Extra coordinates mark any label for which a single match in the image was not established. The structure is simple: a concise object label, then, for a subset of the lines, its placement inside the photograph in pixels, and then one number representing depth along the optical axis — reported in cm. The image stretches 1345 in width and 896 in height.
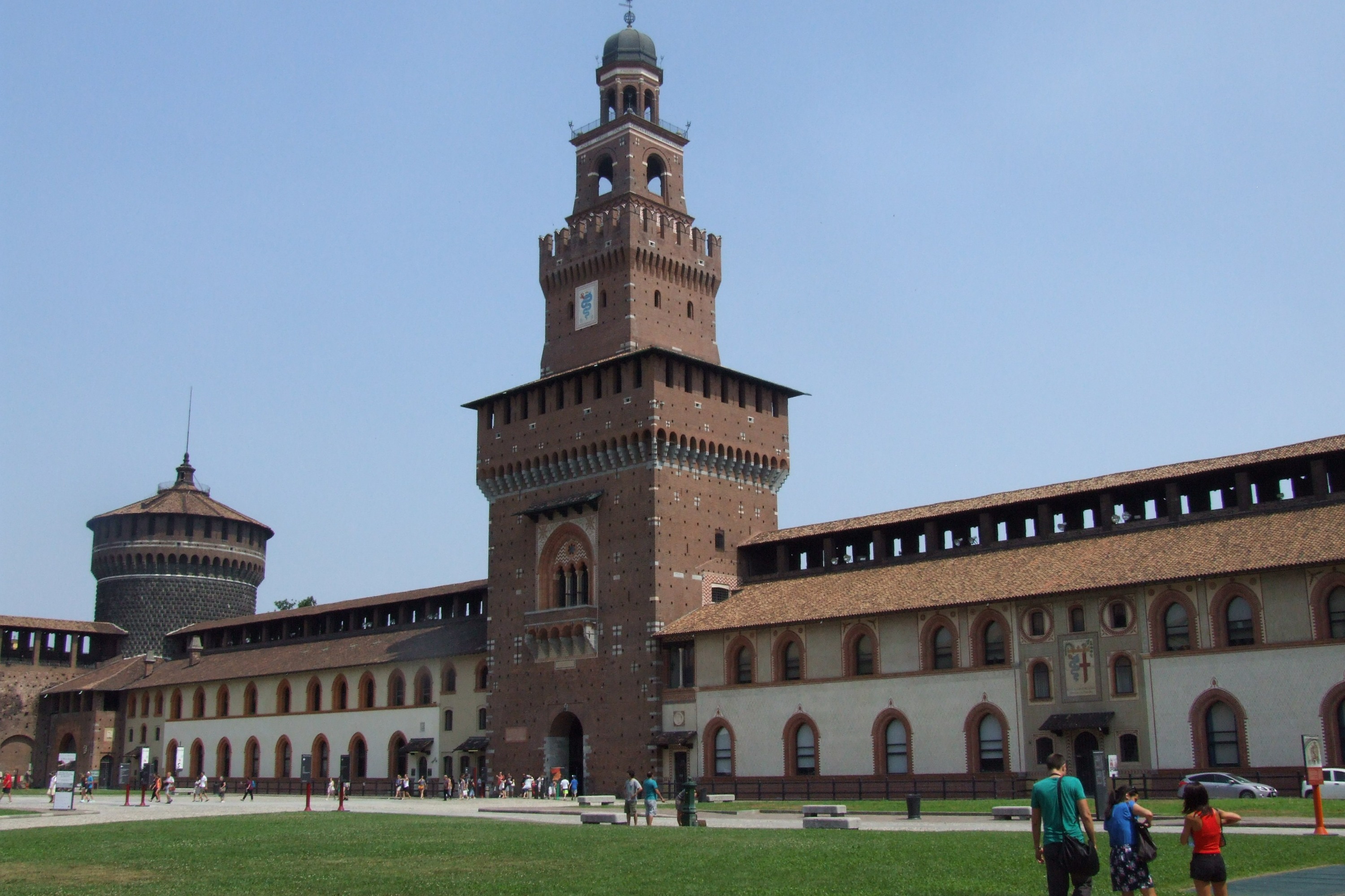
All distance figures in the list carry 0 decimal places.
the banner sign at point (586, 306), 6619
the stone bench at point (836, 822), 3319
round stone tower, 9569
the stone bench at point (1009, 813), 3647
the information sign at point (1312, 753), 3011
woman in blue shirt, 1641
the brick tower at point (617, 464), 5991
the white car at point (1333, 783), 3966
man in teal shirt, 1541
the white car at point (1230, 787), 4119
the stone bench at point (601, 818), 3762
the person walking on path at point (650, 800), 3756
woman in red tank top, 1567
